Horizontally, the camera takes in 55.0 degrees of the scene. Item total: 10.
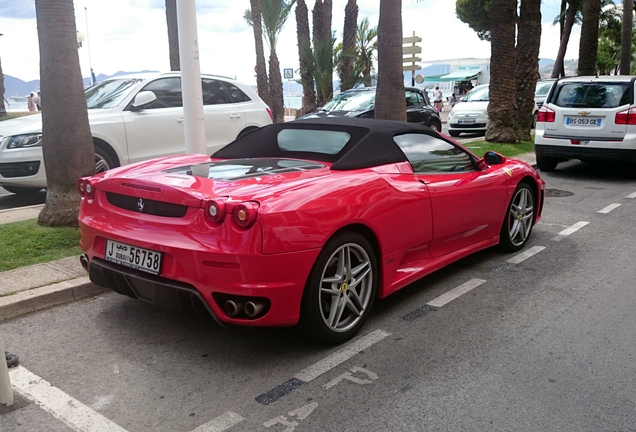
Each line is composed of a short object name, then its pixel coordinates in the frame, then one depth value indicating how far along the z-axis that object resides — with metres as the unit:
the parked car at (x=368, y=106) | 14.40
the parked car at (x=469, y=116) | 18.14
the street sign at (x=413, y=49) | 21.62
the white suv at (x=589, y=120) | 10.02
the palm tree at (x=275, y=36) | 22.97
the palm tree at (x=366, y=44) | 32.34
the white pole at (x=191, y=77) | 6.62
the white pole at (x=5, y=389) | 3.14
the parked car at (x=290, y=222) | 3.40
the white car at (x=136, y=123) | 7.93
